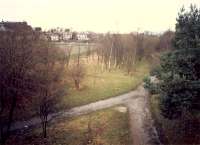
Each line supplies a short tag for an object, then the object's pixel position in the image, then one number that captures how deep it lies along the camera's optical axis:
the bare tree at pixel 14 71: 15.58
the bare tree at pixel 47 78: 15.65
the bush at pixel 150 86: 15.27
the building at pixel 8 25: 40.54
